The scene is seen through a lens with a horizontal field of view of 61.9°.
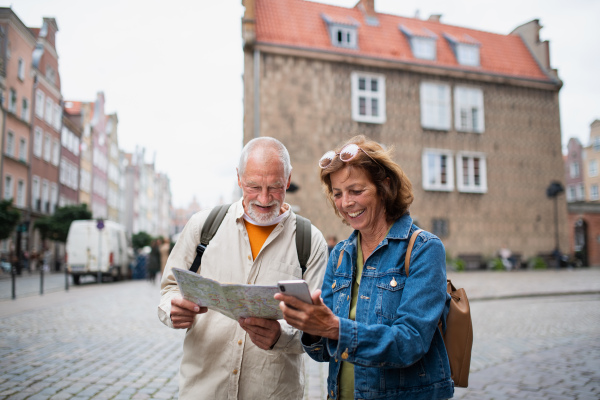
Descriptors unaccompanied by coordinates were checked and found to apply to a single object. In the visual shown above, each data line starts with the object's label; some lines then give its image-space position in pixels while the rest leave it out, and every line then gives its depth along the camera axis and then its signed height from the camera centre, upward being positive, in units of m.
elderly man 2.39 -0.15
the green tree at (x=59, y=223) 32.97 +1.35
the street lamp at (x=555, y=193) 27.27 +2.78
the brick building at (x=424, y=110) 22.58 +6.63
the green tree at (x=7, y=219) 24.08 +1.20
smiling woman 1.79 -0.21
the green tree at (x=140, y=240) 45.12 +0.30
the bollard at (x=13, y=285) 13.44 -1.15
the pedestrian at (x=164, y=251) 20.12 -0.31
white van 21.72 -0.29
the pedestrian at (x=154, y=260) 22.38 -0.75
